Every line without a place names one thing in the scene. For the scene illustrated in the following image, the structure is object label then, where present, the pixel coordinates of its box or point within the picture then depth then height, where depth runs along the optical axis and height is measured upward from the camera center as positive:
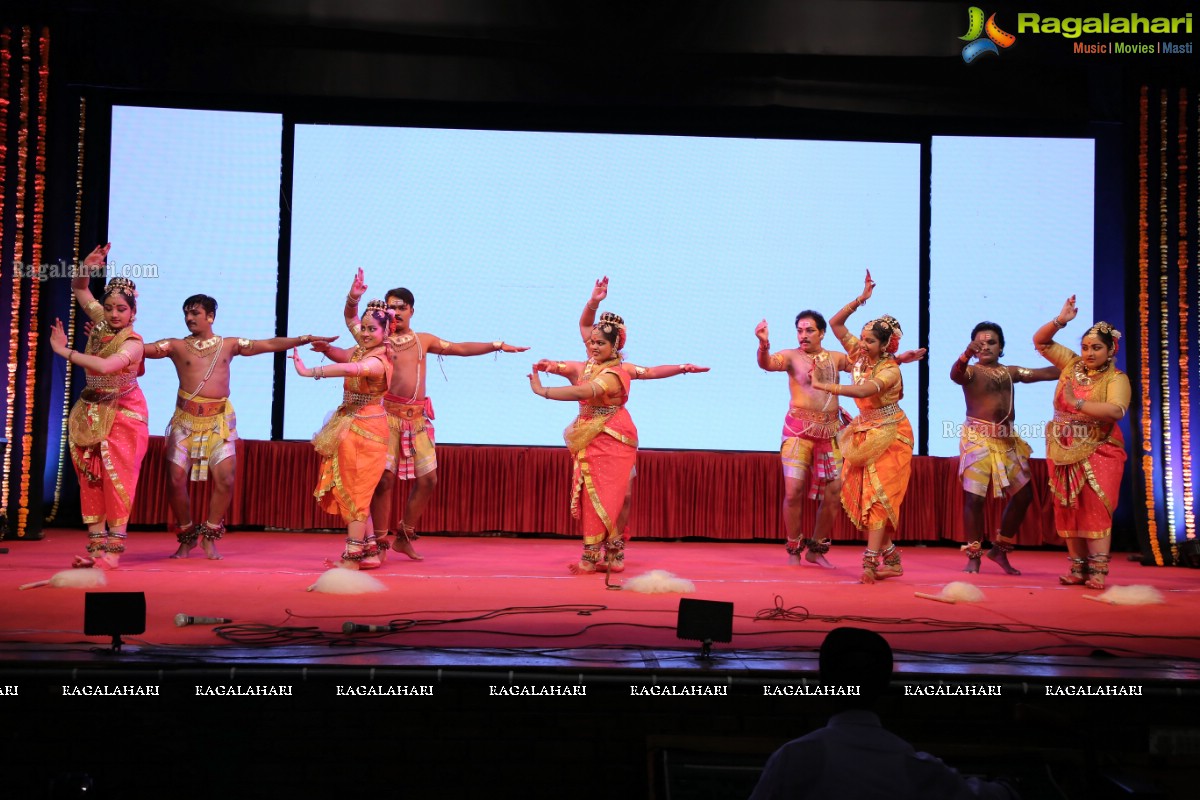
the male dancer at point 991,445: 6.52 -0.06
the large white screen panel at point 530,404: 7.99 +0.18
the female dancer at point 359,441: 5.72 -0.12
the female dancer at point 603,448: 6.09 -0.13
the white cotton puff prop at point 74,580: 4.96 -0.80
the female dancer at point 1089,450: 5.83 -0.08
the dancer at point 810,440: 6.79 -0.06
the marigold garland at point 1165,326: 7.46 +0.81
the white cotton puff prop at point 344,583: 5.04 -0.79
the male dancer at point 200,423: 6.38 -0.04
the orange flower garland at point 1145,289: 7.42 +1.07
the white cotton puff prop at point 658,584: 5.33 -0.81
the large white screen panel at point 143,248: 7.89 +1.27
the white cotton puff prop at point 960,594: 5.27 -0.81
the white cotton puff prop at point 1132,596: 5.32 -0.81
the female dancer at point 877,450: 6.06 -0.11
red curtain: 7.93 -0.55
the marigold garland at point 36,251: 7.32 +1.15
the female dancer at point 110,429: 5.71 -0.08
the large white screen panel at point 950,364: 8.02 +0.54
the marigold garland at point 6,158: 7.29 +1.79
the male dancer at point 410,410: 6.68 +0.07
